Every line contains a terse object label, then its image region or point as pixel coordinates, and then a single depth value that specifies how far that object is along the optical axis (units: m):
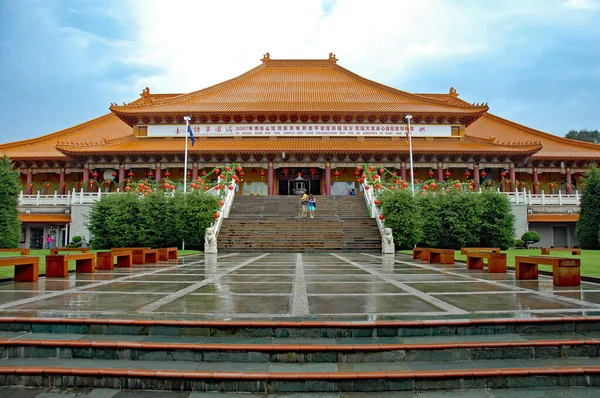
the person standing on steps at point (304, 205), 21.17
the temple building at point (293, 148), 28.11
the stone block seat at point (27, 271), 7.43
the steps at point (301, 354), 3.35
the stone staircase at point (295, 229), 17.69
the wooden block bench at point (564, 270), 6.71
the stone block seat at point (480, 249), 10.26
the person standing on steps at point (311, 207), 20.41
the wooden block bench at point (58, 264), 7.94
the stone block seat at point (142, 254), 11.32
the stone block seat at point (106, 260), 9.77
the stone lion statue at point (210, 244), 16.56
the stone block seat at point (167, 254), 13.18
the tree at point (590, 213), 19.59
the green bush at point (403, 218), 17.84
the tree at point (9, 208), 19.16
